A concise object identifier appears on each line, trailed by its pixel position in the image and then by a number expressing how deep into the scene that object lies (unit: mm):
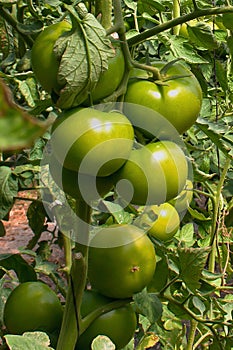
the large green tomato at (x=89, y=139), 1029
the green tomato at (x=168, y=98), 1077
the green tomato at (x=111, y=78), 1045
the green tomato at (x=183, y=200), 1503
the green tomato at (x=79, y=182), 1067
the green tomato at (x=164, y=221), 1407
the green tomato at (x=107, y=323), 1175
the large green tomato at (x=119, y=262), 1164
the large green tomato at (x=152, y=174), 1070
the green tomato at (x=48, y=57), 1029
